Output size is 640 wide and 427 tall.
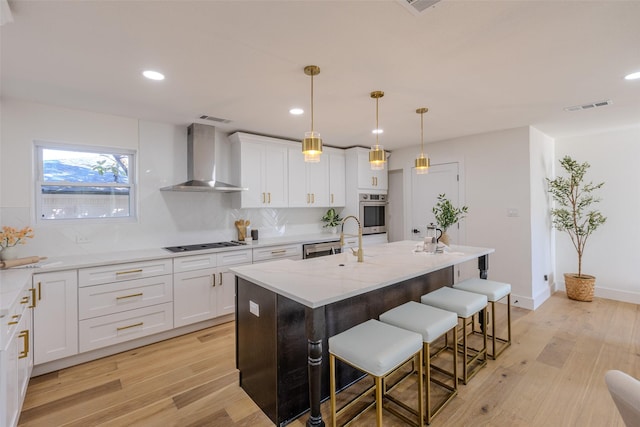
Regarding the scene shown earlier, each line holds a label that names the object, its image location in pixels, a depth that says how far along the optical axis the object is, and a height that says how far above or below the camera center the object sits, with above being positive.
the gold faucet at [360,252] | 2.53 -0.34
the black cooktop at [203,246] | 3.45 -0.40
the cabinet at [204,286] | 3.22 -0.82
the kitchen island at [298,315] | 1.70 -0.72
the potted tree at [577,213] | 4.24 -0.02
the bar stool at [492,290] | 2.62 -0.71
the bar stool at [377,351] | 1.57 -0.77
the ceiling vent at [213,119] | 3.40 +1.15
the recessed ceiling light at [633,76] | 2.38 +1.12
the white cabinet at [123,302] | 2.71 -0.86
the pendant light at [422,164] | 2.97 +0.51
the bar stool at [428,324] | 1.92 -0.76
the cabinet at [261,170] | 3.99 +0.64
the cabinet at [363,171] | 5.09 +0.76
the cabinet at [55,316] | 2.47 -0.87
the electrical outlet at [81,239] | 3.12 -0.25
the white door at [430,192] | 4.69 +0.35
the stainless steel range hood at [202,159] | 3.63 +0.71
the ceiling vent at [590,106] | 3.04 +1.14
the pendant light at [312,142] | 2.19 +0.54
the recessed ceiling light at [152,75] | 2.26 +1.11
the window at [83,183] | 3.02 +0.36
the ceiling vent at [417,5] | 1.50 +1.09
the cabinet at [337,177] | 5.04 +0.63
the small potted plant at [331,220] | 5.17 -0.11
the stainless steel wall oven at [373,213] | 5.16 +0.01
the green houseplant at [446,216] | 2.88 -0.03
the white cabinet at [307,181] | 4.53 +0.53
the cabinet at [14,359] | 1.49 -0.86
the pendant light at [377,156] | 2.63 +0.52
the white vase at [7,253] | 2.49 -0.32
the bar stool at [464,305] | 2.28 -0.74
